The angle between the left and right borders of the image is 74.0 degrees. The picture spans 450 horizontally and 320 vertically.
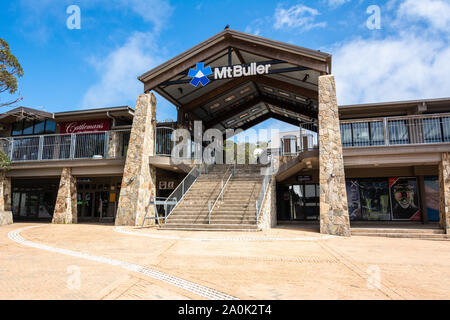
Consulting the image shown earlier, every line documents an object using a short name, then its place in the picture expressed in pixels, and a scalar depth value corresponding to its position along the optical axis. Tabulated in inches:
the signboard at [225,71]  551.8
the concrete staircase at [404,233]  432.8
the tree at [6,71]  496.8
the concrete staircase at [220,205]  449.4
